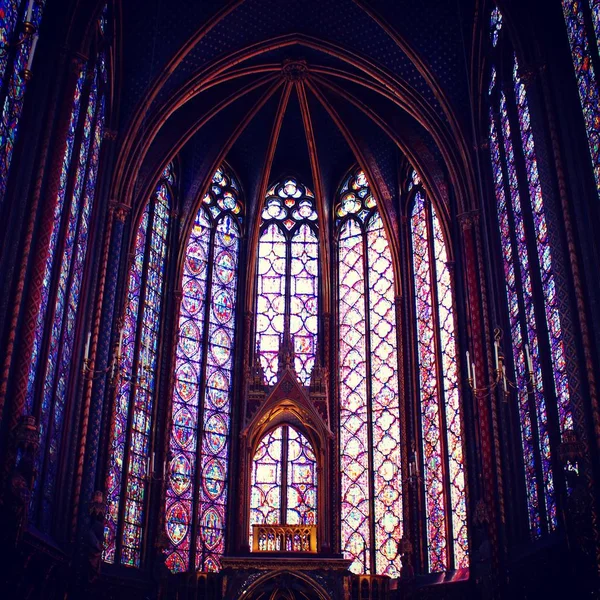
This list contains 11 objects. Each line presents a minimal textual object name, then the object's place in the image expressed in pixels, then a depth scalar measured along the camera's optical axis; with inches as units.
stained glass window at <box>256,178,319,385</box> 863.1
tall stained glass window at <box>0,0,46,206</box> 464.4
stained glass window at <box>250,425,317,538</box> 767.7
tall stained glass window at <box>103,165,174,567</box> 694.5
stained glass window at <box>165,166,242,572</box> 754.8
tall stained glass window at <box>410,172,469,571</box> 695.1
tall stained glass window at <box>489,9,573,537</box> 519.2
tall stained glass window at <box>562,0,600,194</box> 478.6
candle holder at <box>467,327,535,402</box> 477.9
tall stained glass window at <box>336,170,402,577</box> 761.6
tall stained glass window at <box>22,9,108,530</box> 521.3
